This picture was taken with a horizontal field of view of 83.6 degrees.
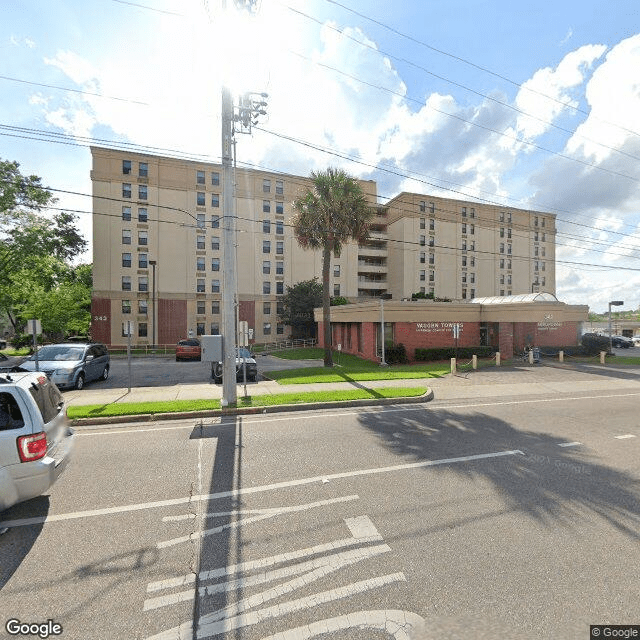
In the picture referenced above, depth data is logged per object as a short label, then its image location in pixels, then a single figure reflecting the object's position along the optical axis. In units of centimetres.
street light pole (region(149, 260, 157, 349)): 4098
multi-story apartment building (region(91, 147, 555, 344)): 4138
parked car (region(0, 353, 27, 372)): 2117
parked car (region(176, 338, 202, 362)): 2588
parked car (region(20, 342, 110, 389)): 1315
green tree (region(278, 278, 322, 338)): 4181
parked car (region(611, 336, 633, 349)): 4016
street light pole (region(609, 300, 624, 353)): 2686
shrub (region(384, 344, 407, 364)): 2289
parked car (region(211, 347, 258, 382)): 1517
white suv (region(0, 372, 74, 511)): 386
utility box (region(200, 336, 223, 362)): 1036
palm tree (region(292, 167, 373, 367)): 2031
